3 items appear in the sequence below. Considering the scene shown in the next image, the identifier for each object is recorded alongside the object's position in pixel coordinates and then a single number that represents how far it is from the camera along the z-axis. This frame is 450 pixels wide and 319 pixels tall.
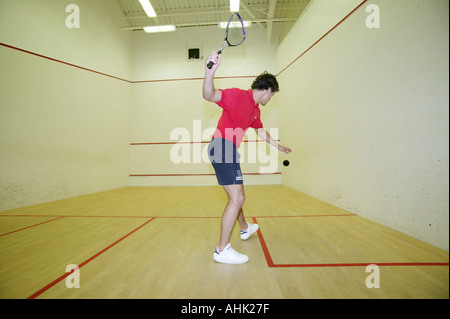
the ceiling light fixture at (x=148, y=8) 4.40
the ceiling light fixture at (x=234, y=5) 4.31
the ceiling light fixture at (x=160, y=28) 5.02
